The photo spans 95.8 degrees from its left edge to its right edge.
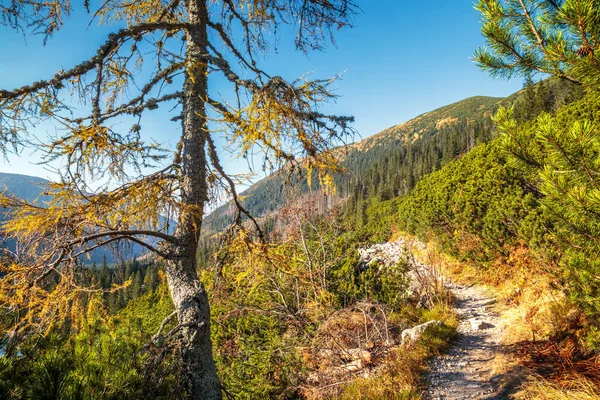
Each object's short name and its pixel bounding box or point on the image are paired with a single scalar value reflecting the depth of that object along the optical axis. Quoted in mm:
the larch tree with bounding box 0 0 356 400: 2146
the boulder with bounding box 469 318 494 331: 5762
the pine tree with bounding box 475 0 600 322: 2127
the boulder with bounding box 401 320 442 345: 5160
